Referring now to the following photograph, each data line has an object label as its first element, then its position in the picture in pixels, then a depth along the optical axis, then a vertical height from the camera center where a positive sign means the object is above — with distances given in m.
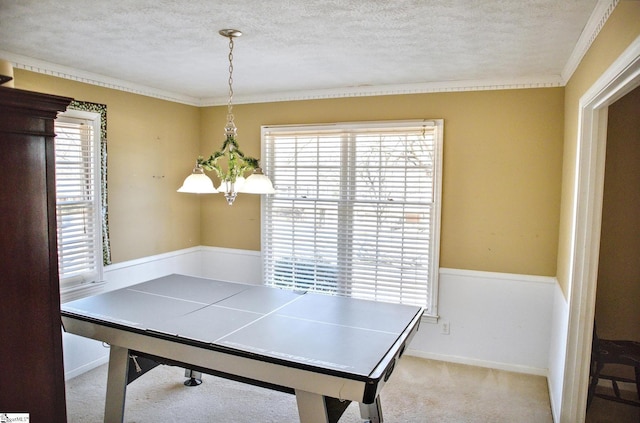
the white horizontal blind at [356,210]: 3.97 -0.26
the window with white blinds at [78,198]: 3.47 -0.16
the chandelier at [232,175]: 2.61 +0.04
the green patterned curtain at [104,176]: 3.71 +0.03
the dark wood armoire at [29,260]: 1.20 -0.24
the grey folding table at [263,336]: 2.06 -0.84
